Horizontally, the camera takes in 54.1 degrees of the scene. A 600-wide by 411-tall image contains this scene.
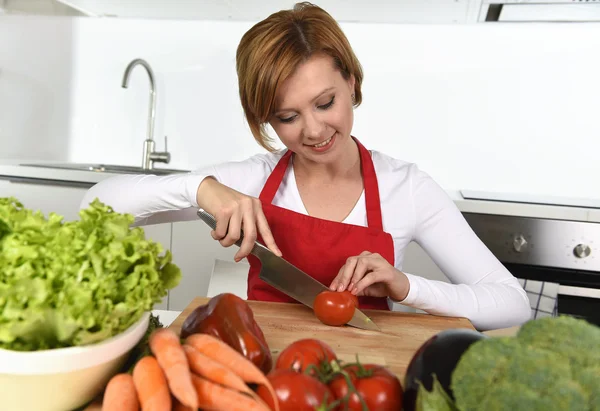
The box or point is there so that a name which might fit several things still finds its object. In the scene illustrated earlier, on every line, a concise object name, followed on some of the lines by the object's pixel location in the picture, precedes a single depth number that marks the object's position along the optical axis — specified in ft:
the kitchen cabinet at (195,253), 7.43
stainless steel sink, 8.51
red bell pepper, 2.66
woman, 3.97
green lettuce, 2.03
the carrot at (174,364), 2.18
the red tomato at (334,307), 3.50
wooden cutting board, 3.15
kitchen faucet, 8.82
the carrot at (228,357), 2.25
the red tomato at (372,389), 2.12
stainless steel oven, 6.84
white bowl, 2.06
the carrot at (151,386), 2.16
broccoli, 1.77
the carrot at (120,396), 2.18
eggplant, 2.15
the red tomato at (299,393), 2.02
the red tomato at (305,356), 2.32
